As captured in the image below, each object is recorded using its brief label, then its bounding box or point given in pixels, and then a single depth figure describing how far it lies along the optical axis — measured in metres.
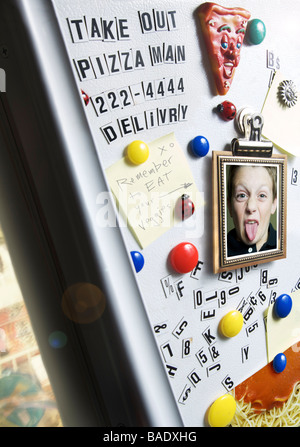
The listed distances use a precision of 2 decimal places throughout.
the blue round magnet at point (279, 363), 0.69
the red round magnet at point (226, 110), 0.58
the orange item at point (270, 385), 0.66
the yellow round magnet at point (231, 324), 0.60
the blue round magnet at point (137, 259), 0.51
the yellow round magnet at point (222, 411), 0.59
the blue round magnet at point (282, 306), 0.68
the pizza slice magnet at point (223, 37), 0.55
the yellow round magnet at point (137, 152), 0.51
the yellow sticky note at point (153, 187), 0.51
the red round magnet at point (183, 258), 0.54
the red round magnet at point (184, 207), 0.55
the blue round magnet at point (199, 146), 0.55
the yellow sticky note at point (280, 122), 0.65
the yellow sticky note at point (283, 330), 0.68
